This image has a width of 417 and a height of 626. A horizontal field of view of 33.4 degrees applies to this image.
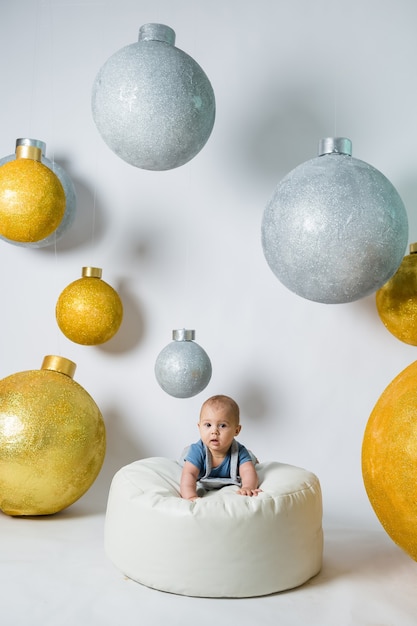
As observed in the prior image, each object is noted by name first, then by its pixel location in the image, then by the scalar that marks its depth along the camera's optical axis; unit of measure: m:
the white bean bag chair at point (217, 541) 1.97
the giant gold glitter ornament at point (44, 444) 2.46
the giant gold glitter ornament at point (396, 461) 1.97
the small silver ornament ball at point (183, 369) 2.45
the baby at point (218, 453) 2.33
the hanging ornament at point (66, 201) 2.78
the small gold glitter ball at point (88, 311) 2.67
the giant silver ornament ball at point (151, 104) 1.96
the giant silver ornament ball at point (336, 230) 1.86
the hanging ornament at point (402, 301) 2.50
